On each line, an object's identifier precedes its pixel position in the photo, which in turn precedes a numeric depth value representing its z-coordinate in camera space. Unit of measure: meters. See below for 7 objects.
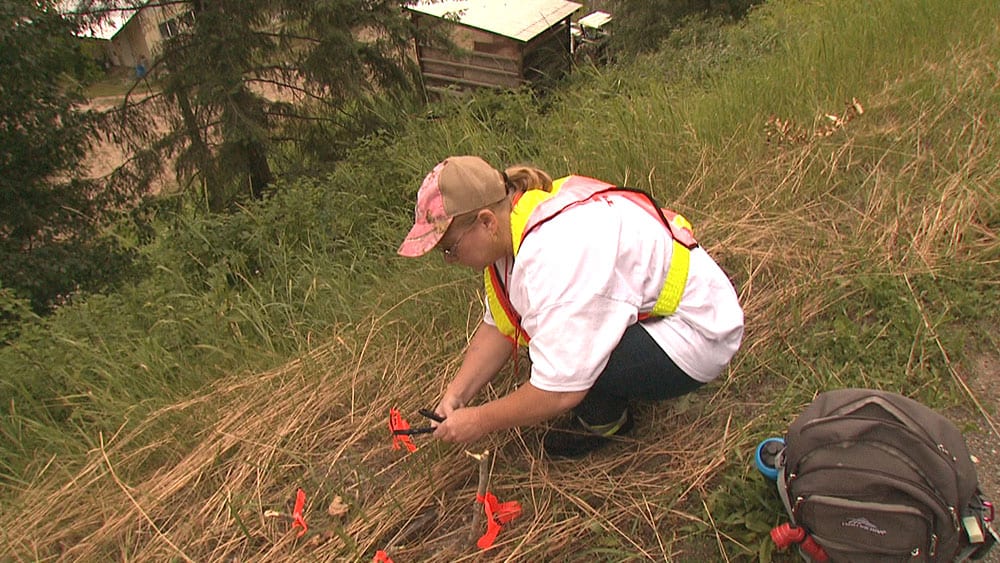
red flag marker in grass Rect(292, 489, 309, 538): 1.80
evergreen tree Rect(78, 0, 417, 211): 6.39
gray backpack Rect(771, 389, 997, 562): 1.31
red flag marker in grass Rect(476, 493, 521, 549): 1.66
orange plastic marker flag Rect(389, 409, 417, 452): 1.93
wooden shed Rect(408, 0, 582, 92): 10.20
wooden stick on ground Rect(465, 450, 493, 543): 1.61
